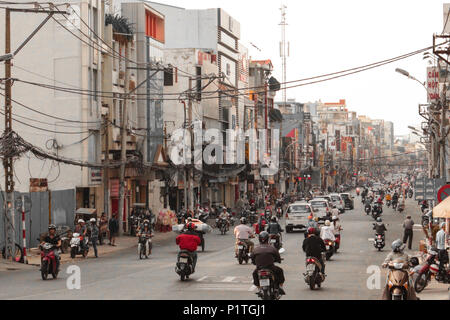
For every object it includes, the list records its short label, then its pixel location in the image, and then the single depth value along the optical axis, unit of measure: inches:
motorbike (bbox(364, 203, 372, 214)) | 2890.3
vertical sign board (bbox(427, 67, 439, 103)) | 2587.8
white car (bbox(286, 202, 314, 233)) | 1945.1
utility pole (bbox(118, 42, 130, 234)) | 1772.9
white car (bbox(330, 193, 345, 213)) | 3104.6
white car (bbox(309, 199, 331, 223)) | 2190.0
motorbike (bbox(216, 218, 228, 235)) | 2031.3
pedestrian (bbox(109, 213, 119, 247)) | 1649.9
